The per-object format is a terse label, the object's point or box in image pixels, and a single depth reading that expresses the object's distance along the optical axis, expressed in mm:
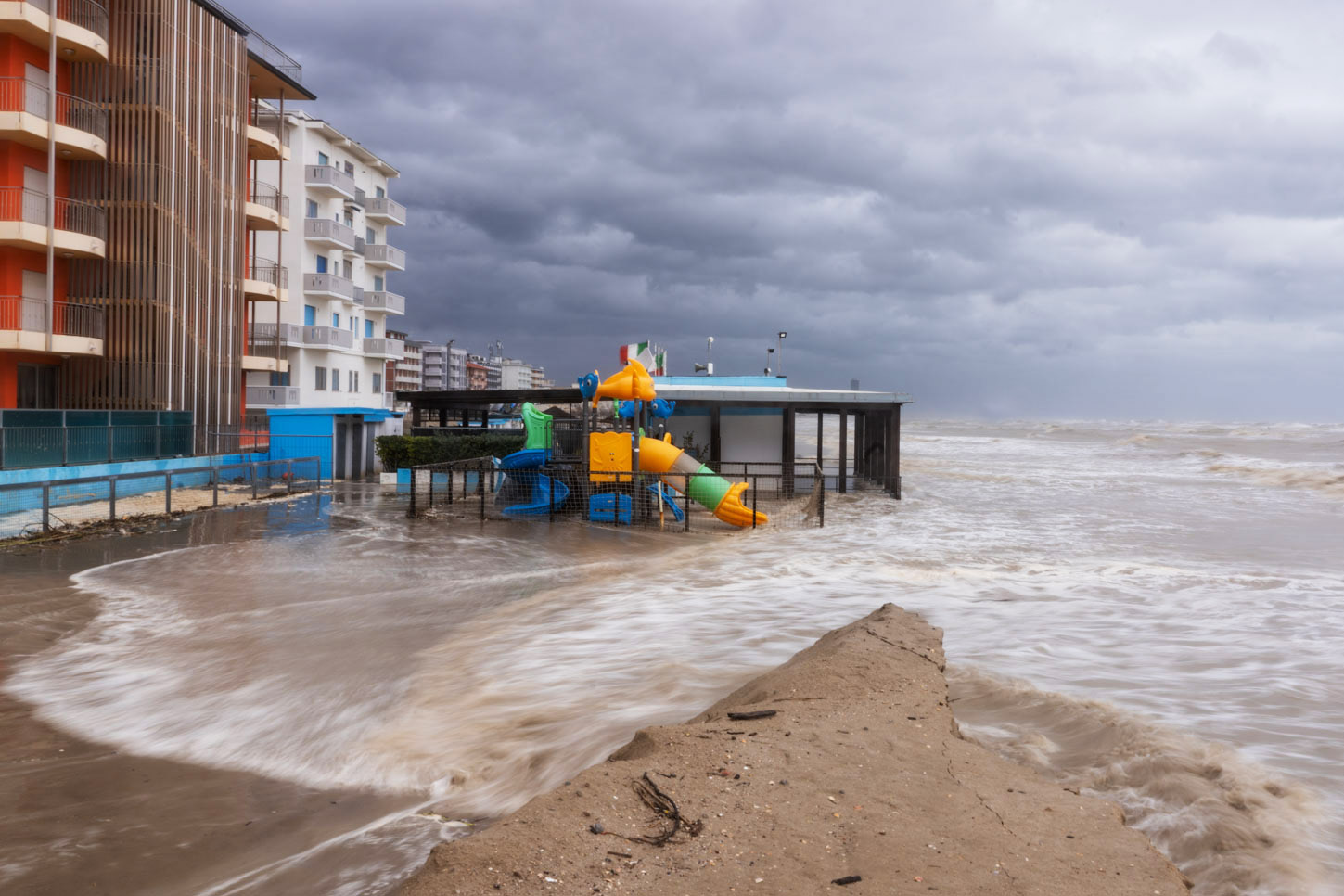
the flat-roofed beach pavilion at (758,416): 23828
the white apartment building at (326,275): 39938
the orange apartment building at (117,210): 22609
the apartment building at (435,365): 148750
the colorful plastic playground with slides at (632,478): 17141
